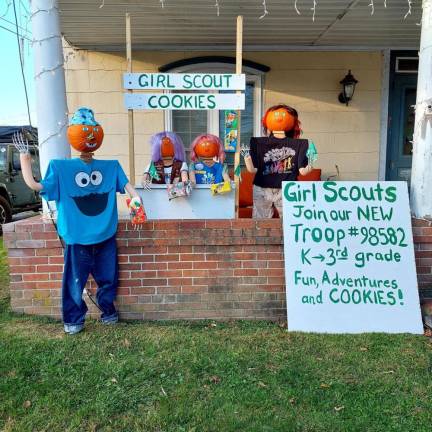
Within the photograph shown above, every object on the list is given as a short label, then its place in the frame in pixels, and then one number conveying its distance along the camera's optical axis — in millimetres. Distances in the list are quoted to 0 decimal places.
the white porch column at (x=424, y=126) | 3613
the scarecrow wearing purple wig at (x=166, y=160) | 3982
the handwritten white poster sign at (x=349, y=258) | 3357
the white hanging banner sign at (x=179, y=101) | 3617
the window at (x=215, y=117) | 6477
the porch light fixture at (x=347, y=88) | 6305
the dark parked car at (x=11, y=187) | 9219
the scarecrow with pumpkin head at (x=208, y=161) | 4043
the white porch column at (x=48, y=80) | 3488
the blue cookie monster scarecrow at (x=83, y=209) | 3180
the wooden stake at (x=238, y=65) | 3586
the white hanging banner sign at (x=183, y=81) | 3619
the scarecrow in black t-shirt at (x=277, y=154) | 3803
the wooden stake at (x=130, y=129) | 3568
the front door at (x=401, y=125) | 6629
